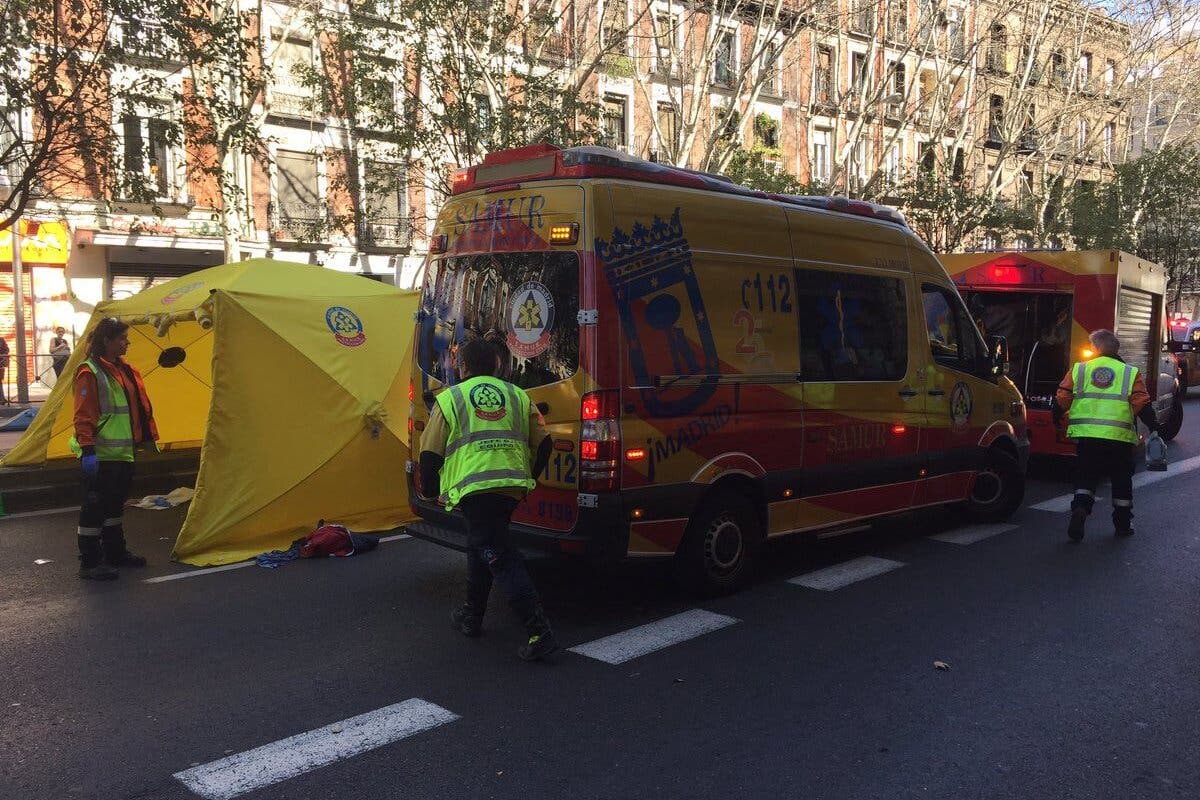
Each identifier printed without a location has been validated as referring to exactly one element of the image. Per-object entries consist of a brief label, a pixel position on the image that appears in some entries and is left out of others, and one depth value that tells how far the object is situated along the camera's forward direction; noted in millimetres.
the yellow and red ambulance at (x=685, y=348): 5262
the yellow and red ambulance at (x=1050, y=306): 10781
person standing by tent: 6590
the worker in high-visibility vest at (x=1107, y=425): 7590
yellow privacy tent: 7426
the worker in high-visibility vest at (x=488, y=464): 4750
